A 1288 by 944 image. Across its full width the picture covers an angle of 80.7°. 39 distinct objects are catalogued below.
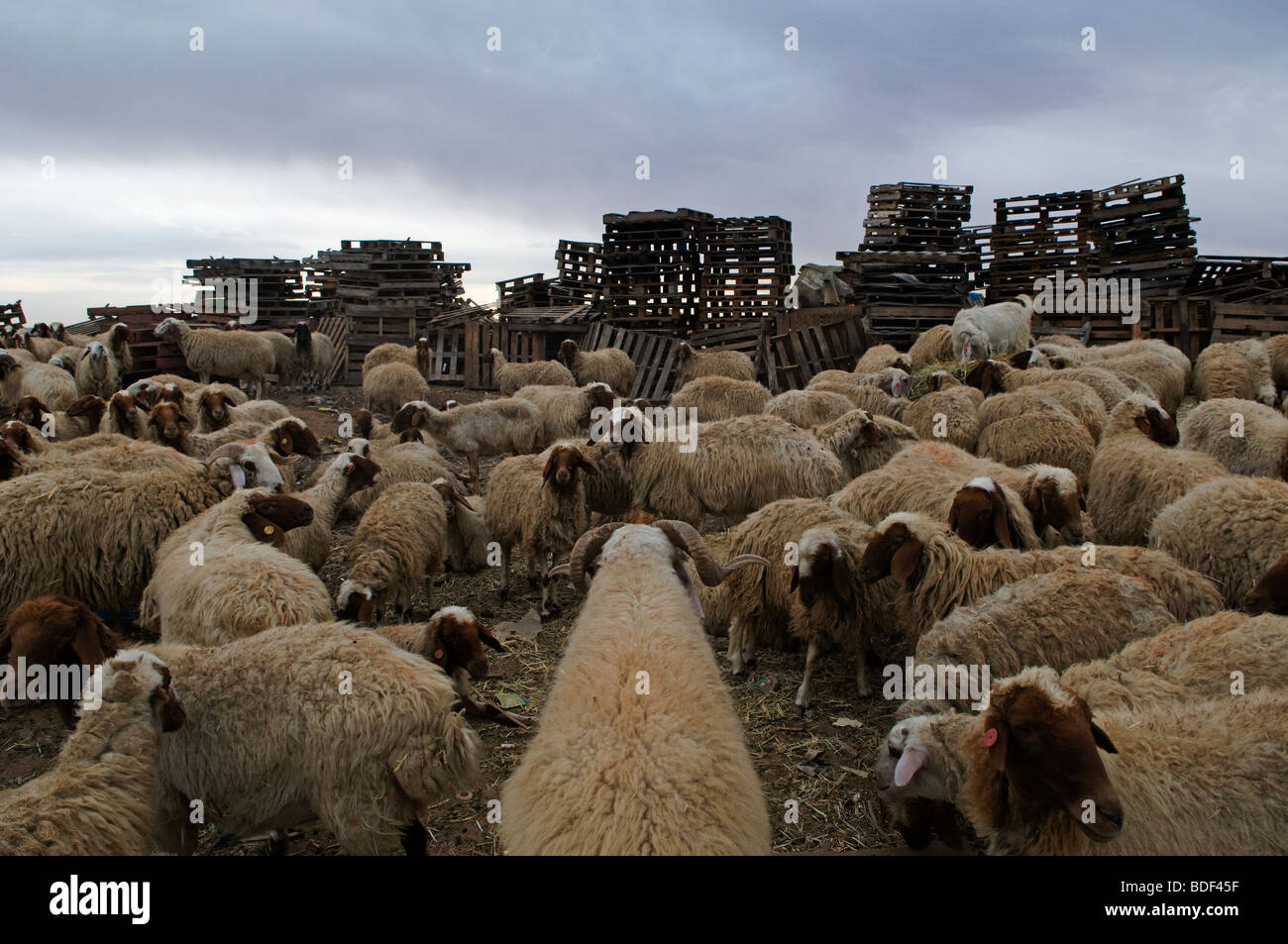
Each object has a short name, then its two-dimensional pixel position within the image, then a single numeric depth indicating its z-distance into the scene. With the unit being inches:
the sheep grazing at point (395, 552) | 239.8
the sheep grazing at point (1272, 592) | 178.7
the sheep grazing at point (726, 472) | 320.8
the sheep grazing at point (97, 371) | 525.3
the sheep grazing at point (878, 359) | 587.8
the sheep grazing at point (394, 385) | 646.5
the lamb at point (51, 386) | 489.7
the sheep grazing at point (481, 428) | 484.1
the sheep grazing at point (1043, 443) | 316.8
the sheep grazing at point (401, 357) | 769.6
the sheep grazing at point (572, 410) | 509.0
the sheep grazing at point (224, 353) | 651.5
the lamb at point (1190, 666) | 150.1
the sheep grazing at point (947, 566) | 198.7
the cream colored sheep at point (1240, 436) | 301.7
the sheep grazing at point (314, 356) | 814.5
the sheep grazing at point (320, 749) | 138.2
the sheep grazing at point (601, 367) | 719.1
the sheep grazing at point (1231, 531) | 206.8
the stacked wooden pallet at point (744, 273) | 852.6
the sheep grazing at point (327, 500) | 273.9
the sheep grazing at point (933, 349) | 586.6
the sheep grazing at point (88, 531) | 231.1
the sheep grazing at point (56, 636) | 151.8
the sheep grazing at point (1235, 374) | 466.0
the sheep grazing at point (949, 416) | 366.3
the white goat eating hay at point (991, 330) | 550.3
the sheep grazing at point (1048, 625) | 173.5
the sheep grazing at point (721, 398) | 499.5
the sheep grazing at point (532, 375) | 686.5
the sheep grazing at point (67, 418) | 404.5
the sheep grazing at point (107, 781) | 114.3
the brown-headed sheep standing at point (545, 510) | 296.0
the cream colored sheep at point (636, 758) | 95.8
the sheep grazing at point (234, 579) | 185.3
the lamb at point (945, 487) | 246.1
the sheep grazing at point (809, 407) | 428.1
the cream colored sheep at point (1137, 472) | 261.9
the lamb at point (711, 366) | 682.2
